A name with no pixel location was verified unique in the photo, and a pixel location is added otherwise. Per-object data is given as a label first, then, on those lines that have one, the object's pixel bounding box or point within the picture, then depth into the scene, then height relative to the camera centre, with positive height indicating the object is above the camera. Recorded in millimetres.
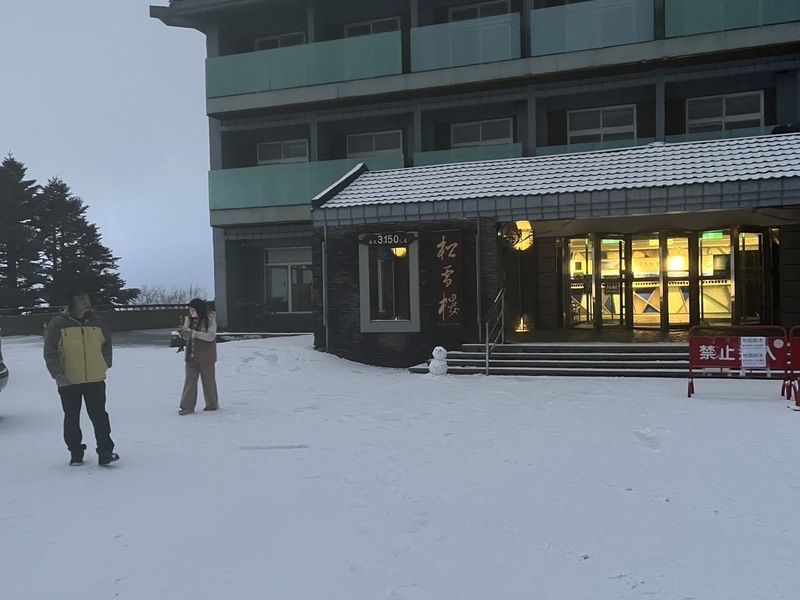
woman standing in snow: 8977 -676
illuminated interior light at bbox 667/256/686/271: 15809 +778
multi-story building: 16109 +5876
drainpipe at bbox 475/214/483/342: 13289 +484
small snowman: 12406 -1274
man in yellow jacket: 6430 -711
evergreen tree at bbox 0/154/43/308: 30578 +3058
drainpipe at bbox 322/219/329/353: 14445 +594
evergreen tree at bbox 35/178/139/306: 33562 +3261
